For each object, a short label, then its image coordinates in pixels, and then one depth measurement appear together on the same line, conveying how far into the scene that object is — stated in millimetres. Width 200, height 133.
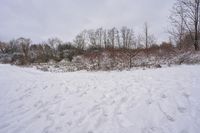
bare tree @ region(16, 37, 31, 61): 35025
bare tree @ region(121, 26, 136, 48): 39397
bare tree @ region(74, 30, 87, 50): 44872
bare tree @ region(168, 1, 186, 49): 15258
